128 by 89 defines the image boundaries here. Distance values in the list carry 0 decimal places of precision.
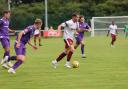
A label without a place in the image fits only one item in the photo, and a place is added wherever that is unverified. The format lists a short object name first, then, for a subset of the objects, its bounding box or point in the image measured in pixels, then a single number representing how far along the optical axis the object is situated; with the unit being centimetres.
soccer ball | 1835
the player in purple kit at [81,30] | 2355
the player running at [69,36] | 1841
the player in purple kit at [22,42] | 1608
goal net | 5788
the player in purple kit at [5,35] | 1830
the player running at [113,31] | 3562
